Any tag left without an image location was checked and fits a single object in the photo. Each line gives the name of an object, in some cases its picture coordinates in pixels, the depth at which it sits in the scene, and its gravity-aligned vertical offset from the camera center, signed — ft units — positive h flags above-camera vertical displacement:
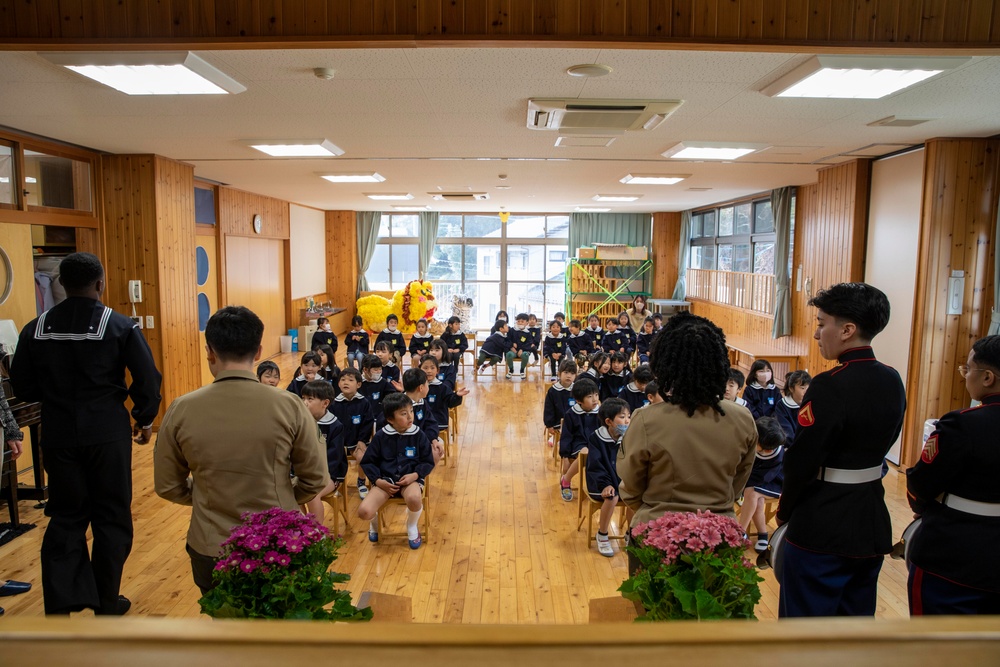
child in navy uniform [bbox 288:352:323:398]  17.22 -2.88
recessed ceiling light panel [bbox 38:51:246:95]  8.97 +3.00
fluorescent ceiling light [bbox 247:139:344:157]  16.83 +3.28
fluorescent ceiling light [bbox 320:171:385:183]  24.03 +3.47
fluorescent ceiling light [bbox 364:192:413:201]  31.73 +3.66
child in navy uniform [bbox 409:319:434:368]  26.66 -3.05
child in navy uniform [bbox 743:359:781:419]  16.25 -3.11
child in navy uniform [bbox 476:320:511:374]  30.09 -3.75
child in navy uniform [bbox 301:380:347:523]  13.00 -3.36
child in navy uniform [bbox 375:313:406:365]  26.77 -2.92
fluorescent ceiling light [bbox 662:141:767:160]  16.98 +3.43
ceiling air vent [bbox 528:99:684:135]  12.09 +3.12
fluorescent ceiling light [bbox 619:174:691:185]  23.70 +3.57
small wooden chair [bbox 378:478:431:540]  13.07 -5.23
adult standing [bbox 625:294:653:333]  35.47 -2.78
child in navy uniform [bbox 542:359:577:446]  17.38 -3.52
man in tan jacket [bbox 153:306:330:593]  6.15 -1.75
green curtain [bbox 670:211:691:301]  43.70 +1.07
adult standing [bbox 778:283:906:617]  6.40 -2.01
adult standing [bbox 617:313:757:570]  6.26 -1.61
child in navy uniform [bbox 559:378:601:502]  14.29 -3.46
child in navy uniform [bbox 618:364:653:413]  16.44 -3.20
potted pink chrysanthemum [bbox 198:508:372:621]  4.61 -2.32
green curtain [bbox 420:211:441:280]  46.98 +2.51
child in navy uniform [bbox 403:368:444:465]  13.66 -3.14
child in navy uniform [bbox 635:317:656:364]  28.22 -3.02
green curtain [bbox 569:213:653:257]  46.16 +3.04
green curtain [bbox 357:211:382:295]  46.78 +2.49
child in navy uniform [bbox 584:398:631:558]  12.19 -3.70
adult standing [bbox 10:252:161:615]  8.59 -2.12
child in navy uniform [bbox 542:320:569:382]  29.43 -3.63
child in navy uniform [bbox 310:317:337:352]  27.40 -3.08
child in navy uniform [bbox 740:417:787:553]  12.23 -3.94
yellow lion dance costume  35.67 -2.12
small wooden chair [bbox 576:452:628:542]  12.64 -5.23
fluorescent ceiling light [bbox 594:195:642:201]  32.14 +3.74
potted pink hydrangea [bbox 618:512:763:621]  4.56 -2.24
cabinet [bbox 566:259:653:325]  44.65 -1.06
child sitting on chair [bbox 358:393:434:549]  12.44 -3.90
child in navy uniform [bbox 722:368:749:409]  14.85 -2.68
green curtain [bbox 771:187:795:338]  27.45 +0.57
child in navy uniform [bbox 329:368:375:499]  14.98 -3.52
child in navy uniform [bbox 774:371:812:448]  14.69 -3.02
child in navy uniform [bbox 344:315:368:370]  26.18 -3.30
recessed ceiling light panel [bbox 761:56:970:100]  9.06 +3.13
